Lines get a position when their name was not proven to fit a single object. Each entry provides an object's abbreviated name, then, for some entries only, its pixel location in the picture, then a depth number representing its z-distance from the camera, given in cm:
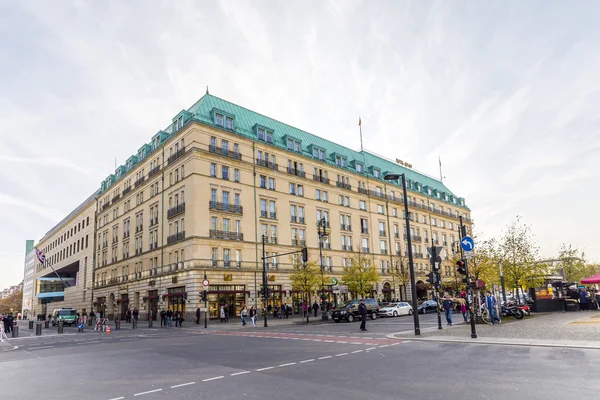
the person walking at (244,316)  3613
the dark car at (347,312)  3566
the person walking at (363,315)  2493
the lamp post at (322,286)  3833
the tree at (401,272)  6419
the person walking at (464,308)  2680
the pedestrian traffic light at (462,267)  1852
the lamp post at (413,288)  1981
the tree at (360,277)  5311
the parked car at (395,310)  4041
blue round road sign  1830
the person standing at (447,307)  2530
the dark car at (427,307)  4619
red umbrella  3225
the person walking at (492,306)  2366
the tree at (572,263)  6862
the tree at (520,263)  3606
